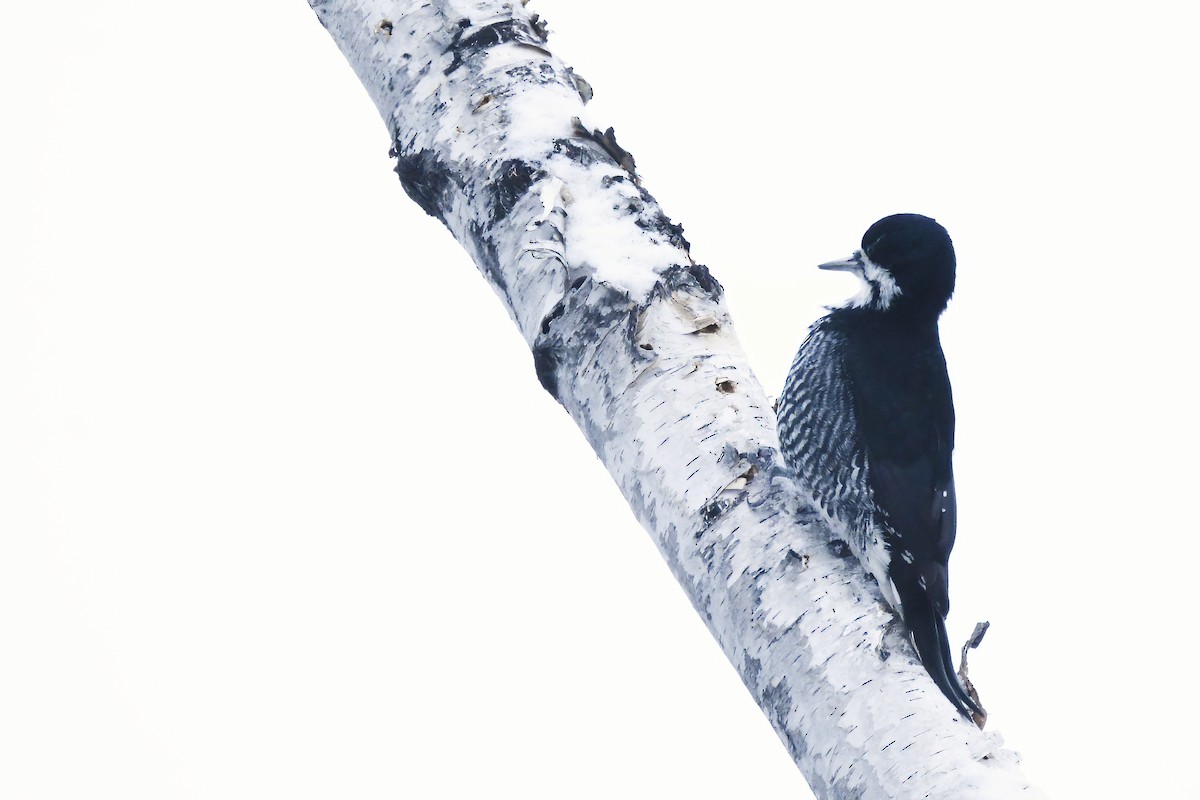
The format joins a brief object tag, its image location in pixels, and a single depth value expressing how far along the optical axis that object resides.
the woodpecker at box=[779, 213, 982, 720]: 8.05
